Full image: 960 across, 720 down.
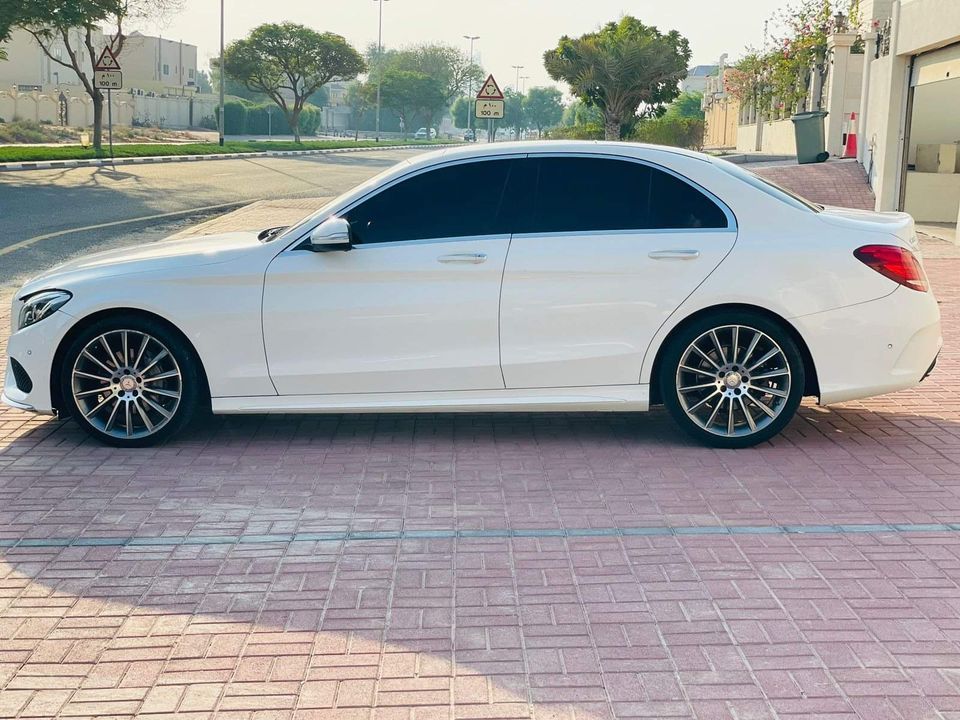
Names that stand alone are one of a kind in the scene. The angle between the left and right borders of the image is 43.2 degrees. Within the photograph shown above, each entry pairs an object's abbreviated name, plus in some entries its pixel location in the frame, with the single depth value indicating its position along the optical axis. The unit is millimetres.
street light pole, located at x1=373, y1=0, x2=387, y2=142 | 90000
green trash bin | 27188
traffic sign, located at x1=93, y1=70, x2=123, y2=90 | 32531
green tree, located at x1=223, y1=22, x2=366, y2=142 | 69750
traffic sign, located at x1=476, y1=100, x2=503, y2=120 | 22609
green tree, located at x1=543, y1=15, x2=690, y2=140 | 36438
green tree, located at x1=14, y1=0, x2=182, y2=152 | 30109
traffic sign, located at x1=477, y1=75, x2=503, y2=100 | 22900
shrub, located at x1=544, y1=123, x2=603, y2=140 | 44188
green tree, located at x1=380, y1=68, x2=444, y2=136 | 117062
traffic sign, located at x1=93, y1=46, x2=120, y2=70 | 32688
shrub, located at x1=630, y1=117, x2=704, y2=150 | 41656
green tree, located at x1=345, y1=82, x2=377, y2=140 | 113062
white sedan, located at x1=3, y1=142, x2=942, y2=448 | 6352
